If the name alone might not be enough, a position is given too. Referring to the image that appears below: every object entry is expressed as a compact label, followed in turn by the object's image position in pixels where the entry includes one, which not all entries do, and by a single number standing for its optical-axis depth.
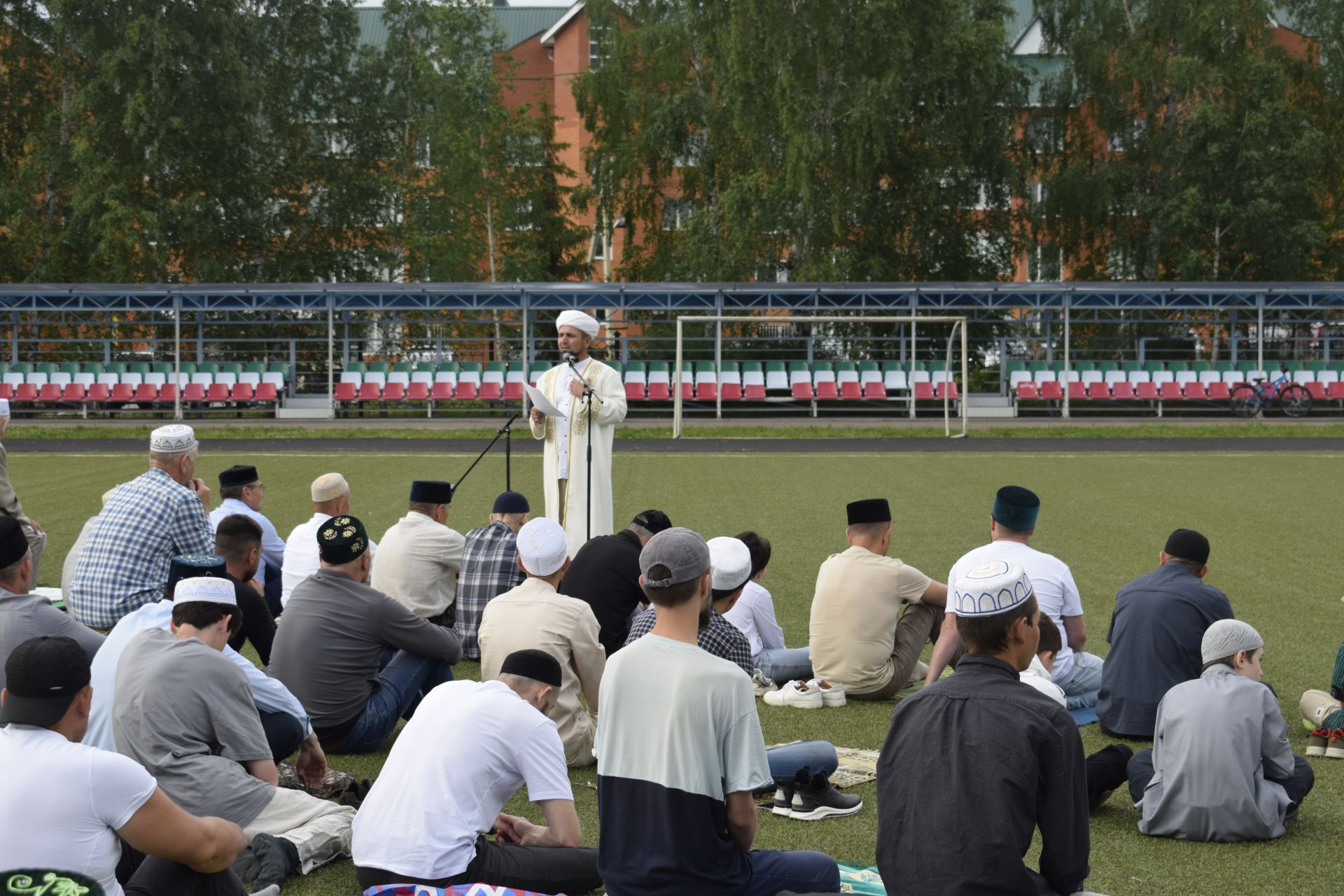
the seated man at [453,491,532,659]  7.98
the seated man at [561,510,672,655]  7.64
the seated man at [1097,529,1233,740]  6.66
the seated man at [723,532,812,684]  8.36
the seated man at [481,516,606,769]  6.19
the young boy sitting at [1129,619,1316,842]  5.45
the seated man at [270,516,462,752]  6.55
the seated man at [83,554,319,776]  5.23
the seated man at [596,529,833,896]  3.88
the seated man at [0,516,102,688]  5.71
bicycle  35.88
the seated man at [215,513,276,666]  7.09
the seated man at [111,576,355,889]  5.01
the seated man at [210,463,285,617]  9.25
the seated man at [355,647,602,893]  4.25
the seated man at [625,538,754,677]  6.32
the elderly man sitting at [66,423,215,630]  7.67
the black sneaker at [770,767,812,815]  5.87
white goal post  29.05
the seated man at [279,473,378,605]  8.85
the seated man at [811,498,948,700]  7.72
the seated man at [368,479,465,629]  8.62
